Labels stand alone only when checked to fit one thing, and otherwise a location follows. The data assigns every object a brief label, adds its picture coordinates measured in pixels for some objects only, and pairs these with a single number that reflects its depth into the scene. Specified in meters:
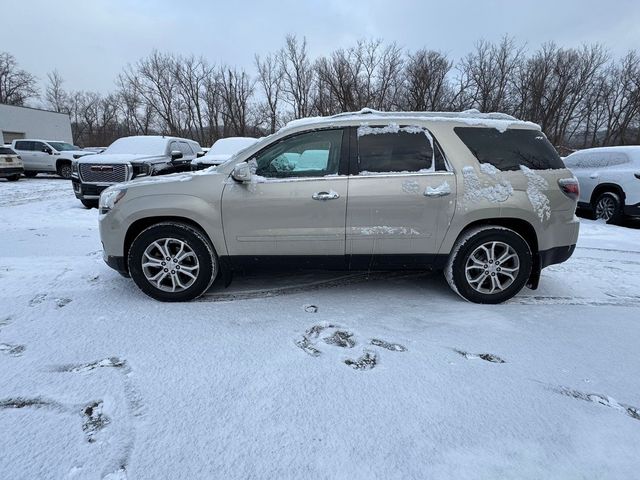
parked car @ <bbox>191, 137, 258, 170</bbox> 9.69
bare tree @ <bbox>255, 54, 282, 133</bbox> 44.25
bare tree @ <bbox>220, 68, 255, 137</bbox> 46.72
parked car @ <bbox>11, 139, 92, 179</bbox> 17.70
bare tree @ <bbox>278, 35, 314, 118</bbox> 42.00
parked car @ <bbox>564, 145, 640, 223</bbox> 7.76
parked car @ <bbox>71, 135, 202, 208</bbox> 8.91
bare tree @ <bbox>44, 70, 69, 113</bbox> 58.50
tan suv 3.41
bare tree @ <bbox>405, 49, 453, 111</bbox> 37.84
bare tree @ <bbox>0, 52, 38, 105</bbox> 53.66
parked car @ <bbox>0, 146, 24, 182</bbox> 15.31
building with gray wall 34.44
